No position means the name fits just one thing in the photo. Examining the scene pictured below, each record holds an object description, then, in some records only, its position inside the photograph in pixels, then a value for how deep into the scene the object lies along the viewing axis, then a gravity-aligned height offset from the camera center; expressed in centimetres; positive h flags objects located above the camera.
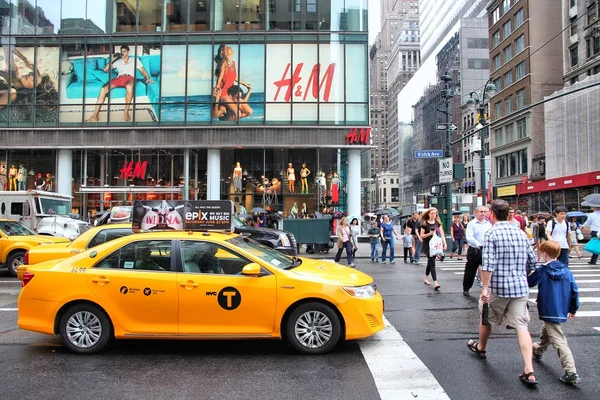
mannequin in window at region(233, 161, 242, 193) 2839 +184
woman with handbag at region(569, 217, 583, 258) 1696 -128
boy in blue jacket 454 -92
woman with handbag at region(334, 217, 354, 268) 1423 -100
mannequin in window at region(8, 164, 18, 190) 2875 +211
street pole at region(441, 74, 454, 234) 2130 +260
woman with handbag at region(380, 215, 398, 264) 1638 -105
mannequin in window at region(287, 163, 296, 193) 2827 +189
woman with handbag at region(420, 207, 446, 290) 986 -70
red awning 3184 +185
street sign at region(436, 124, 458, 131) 2096 +371
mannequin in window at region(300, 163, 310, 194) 2833 +189
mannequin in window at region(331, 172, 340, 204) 2825 +113
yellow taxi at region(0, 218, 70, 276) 1245 -100
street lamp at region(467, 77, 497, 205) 2079 +360
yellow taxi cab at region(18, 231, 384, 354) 542 -110
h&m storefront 2727 +688
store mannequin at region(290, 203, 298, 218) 2740 -23
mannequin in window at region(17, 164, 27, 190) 2875 +211
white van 1675 -21
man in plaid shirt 461 -70
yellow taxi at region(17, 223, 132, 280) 939 -77
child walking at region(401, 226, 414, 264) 1688 -131
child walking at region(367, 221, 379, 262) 1661 -125
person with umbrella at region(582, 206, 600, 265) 1135 -41
